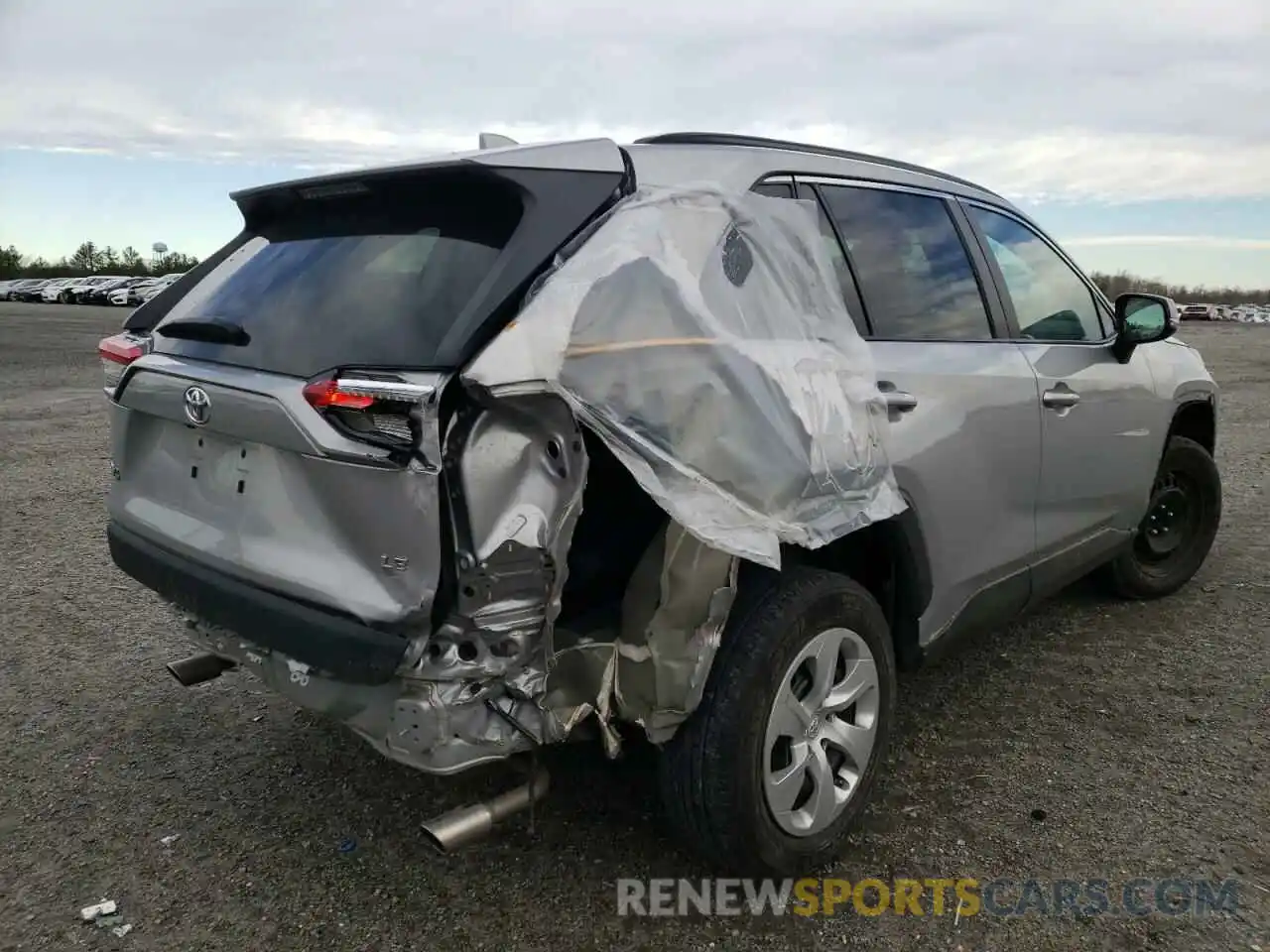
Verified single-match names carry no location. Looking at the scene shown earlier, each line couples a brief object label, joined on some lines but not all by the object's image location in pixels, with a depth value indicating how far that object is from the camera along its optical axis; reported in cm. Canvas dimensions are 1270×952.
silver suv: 200
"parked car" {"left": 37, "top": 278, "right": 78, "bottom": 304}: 4800
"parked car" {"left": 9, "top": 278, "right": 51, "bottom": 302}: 4921
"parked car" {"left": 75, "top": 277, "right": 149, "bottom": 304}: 4566
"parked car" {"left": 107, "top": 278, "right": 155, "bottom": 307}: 4259
